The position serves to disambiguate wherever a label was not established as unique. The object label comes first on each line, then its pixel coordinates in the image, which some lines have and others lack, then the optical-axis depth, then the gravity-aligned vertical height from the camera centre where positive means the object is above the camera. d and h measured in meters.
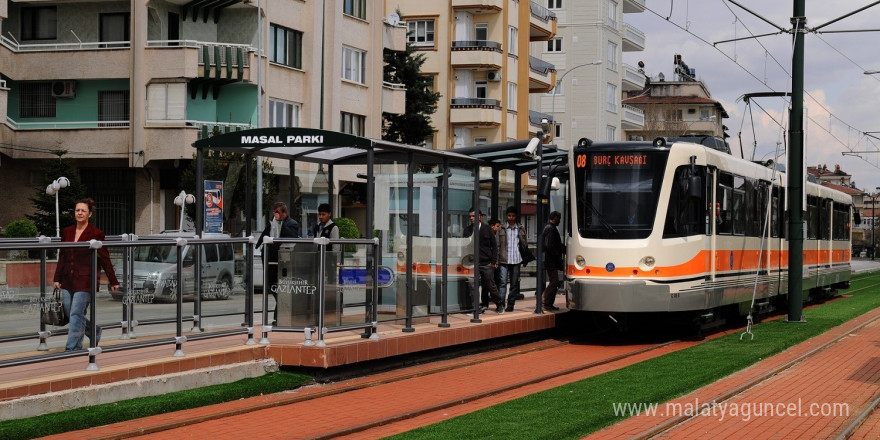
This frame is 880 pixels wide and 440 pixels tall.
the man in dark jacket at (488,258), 19.69 -0.50
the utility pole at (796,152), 22.58 +1.51
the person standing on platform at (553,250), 21.25 -0.38
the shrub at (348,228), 34.79 -0.04
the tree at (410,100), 59.16 +6.48
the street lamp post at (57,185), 33.91 +1.13
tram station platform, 10.91 -1.48
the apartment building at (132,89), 43.47 +5.16
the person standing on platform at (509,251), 21.06 -0.41
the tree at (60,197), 40.78 +0.93
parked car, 12.87 -0.54
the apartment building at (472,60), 64.94 +9.28
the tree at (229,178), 41.91 +1.69
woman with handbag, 11.73 -0.61
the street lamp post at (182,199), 36.31 +0.84
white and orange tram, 19.27 +0.01
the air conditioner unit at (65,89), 44.72 +5.10
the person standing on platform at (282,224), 16.56 +0.03
